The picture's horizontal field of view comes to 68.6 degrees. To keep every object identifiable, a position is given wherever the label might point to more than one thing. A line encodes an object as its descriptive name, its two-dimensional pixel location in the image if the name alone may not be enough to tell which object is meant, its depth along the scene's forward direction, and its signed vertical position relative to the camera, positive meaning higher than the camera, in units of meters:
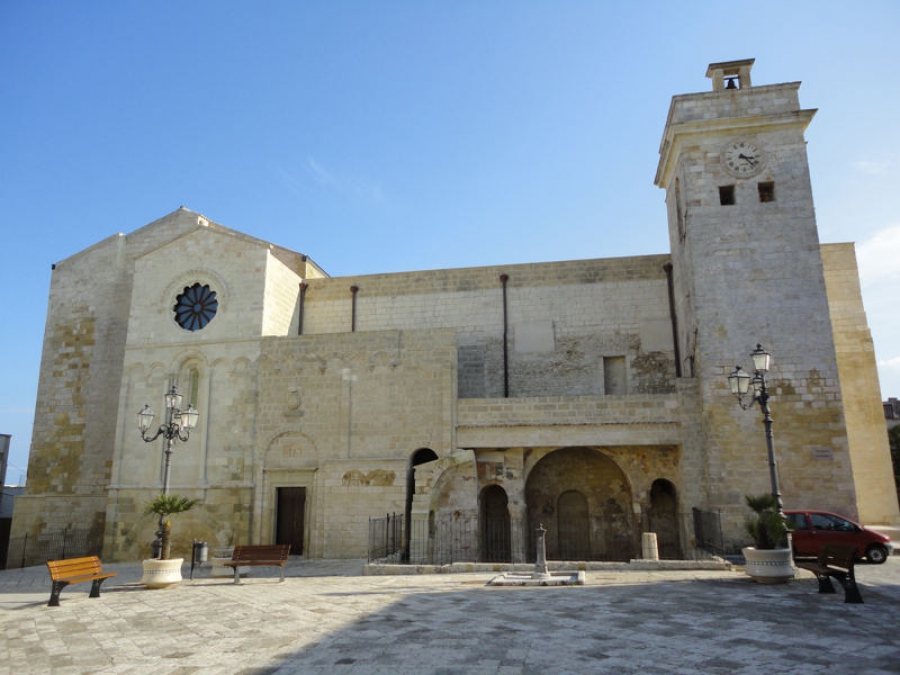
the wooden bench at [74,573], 11.75 -1.60
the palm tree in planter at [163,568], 13.68 -1.71
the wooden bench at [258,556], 13.91 -1.53
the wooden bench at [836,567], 9.88 -1.39
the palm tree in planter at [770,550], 11.80 -1.26
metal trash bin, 17.09 -1.79
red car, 14.94 -1.28
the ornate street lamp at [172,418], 14.87 +1.48
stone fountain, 12.50 -1.85
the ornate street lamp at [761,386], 12.55 +1.84
